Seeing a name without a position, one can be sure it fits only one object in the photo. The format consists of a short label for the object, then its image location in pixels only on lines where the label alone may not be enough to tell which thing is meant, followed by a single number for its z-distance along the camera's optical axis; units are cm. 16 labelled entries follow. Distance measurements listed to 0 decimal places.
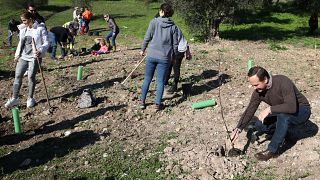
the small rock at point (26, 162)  508
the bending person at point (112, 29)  1303
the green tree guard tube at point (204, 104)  665
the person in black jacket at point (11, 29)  1497
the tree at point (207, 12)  1350
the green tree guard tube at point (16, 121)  581
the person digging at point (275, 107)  432
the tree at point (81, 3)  2814
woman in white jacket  662
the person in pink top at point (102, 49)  1200
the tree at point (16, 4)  3201
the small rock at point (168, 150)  518
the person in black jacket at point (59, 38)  1144
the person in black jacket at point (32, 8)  916
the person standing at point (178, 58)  647
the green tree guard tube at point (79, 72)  880
